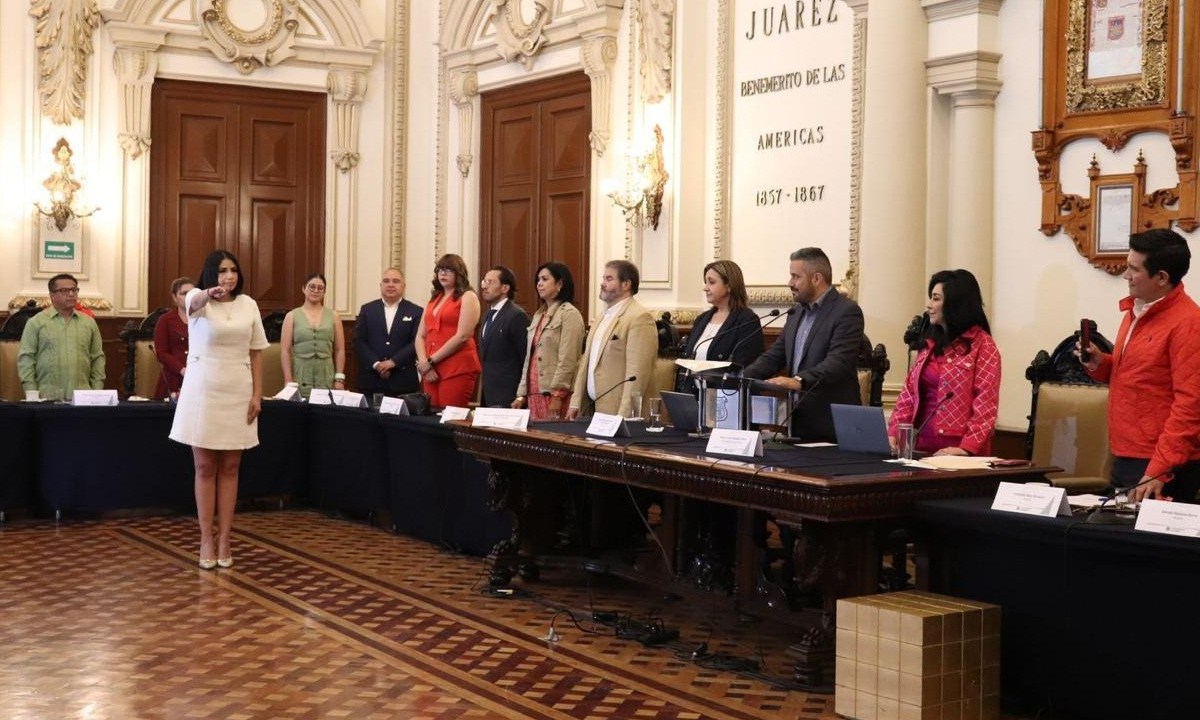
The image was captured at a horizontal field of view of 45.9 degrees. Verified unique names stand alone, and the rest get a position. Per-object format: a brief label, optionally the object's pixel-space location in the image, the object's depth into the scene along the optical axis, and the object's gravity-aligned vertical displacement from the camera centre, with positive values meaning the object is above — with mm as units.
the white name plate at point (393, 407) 7045 -414
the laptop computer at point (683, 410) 5164 -303
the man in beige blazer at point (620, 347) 6195 -88
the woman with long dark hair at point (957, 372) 4586 -129
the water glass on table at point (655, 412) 5219 -312
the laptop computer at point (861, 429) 4516 -318
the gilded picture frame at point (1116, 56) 6141 +1239
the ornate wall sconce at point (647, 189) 8859 +881
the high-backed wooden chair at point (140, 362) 8891 -258
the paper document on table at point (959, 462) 4332 -405
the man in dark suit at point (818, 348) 5051 -63
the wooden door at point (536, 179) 9883 +1074
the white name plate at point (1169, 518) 3520 -463
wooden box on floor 3777 -893
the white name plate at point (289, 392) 8078 -396
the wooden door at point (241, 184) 10797 +1074
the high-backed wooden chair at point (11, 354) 8484 -210
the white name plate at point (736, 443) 4469 -363
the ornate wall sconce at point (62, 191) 10156 +930
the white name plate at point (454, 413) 6547 -411
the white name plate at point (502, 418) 5629 -374
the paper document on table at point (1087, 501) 3906 -470
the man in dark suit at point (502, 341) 7172 -76
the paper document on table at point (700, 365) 4855 -125
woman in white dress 6102 -278
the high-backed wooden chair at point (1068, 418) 5645 -341
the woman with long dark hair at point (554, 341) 6668 -69
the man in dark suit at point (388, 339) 8180 -84
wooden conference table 4035 -479
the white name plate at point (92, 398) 7484 -411
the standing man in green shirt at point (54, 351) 7969 -176
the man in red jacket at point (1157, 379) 3979 -127
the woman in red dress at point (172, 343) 8070 -125
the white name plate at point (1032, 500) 3869 -463
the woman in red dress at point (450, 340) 7586 -82
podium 4785 -244
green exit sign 10219 +502
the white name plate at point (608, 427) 5168 -365
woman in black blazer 5688 +26
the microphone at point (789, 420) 4930 -314
